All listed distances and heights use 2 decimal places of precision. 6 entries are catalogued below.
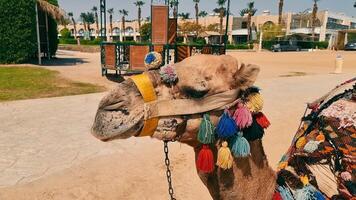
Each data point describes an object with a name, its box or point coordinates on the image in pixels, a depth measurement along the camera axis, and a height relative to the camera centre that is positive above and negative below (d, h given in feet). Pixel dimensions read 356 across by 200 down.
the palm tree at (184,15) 359.42 +18.67
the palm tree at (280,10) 238.85 +18.16
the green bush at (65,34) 259.19 -3.29
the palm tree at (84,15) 431.59 +18.29
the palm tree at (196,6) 283.22 +22.57
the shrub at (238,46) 191.52 -6.12
